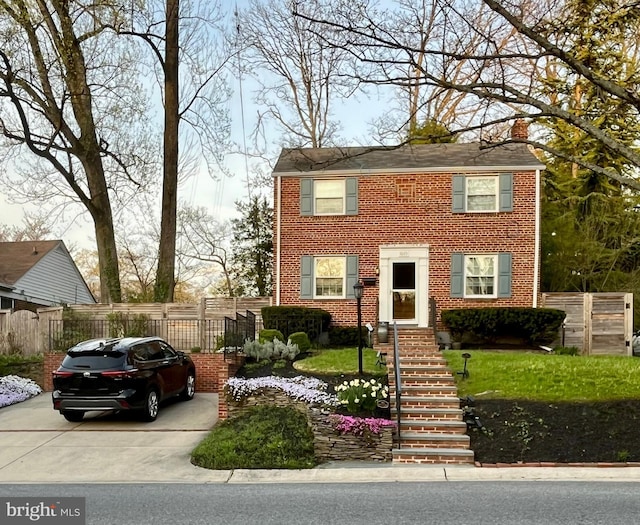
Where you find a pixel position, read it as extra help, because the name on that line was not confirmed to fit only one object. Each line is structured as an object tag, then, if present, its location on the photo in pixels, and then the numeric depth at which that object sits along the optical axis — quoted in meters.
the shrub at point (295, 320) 17.02
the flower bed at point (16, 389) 13.23
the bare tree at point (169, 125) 22.59
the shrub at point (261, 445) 8.52
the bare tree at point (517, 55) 9.40
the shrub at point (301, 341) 14.90
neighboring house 28.17
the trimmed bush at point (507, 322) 16.55
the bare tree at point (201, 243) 36.41
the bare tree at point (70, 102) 20.61
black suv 10.45
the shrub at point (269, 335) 14.65
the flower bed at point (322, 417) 8.96
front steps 8.89
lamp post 12.77
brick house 17.73
